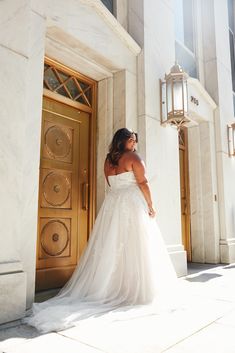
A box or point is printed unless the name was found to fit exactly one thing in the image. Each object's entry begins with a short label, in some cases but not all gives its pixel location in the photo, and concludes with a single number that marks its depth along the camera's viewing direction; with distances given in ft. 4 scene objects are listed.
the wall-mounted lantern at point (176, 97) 17.53
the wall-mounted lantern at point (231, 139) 26.19
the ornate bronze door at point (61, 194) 13.61
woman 11.09
